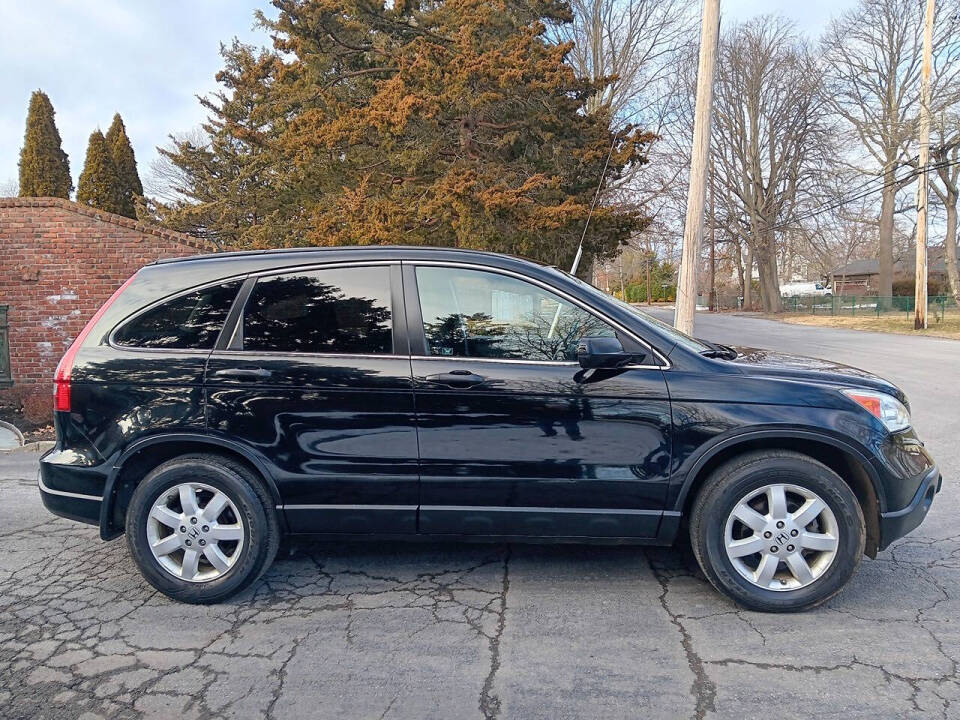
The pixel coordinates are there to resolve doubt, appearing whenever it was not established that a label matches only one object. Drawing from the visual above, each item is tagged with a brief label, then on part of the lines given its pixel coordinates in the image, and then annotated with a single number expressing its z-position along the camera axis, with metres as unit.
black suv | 3.04
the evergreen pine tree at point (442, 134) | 12.70
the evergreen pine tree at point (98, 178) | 18.59
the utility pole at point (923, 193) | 21.55
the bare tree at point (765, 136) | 35.59
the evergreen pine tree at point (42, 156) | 17.58
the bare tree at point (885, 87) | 29.58
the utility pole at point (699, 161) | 8.54
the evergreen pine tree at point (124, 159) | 20.34
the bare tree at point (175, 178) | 29.62
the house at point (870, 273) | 50.71
